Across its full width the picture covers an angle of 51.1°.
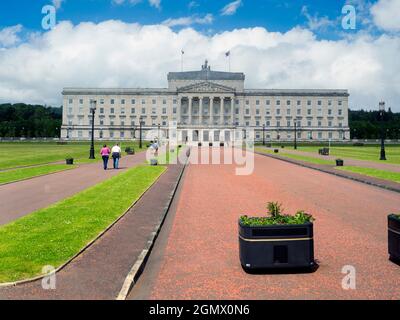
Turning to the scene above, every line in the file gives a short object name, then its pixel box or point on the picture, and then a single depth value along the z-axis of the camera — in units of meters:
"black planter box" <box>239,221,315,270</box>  8.60
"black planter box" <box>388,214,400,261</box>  9.15
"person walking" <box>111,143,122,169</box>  35.16
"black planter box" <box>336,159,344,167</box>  37.52
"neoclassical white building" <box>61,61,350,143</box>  161.25
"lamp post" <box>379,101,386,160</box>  45.55
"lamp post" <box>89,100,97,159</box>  47.06
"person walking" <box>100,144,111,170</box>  33.81
